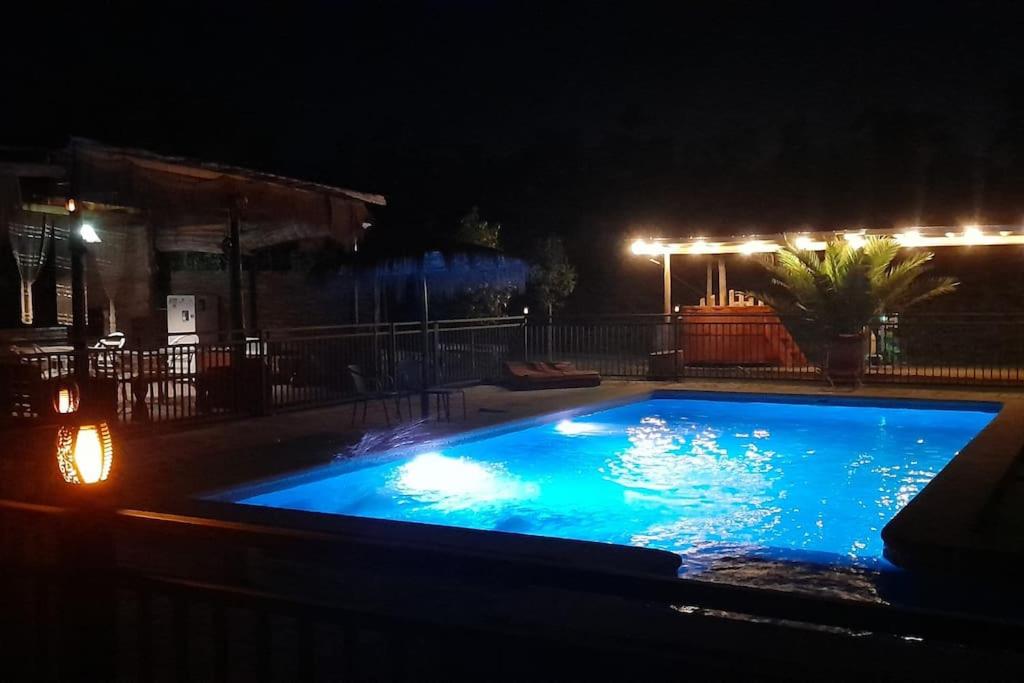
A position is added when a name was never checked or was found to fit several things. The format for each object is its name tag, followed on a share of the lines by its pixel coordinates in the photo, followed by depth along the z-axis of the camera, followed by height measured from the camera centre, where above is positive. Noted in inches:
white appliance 631.8 +6.5
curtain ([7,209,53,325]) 408.5 +37.3
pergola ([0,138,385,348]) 355.9 +53.3
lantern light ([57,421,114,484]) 130.1 -17.0
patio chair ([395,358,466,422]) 476.1 -32.2
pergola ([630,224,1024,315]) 644.7 +51.1
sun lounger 599.5 -36.6
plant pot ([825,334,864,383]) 595.8 -29.3
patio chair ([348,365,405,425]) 447.2 -32.9
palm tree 601.9 +12.9
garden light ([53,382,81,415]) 156.5 -11.1
